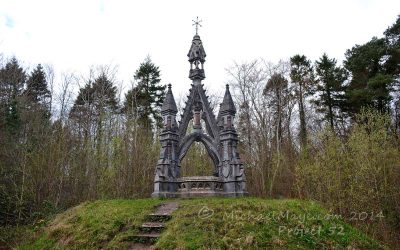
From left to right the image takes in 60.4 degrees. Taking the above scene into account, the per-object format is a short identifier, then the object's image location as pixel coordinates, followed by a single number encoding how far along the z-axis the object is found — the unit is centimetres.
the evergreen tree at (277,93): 2764
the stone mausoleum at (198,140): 1455
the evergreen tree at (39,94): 2392
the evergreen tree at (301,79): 2778
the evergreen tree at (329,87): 2622
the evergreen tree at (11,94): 2088
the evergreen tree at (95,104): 2448
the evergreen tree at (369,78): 2159
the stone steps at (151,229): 969
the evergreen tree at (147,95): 2847
